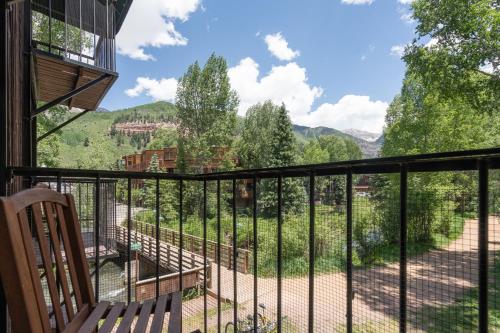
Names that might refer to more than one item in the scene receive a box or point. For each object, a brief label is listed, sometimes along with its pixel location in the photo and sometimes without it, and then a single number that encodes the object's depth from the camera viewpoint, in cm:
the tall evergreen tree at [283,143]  1811
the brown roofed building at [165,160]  1633
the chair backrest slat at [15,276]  62
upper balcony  351
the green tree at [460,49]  652
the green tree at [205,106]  1565
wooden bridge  640
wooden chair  63
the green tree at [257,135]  1898
